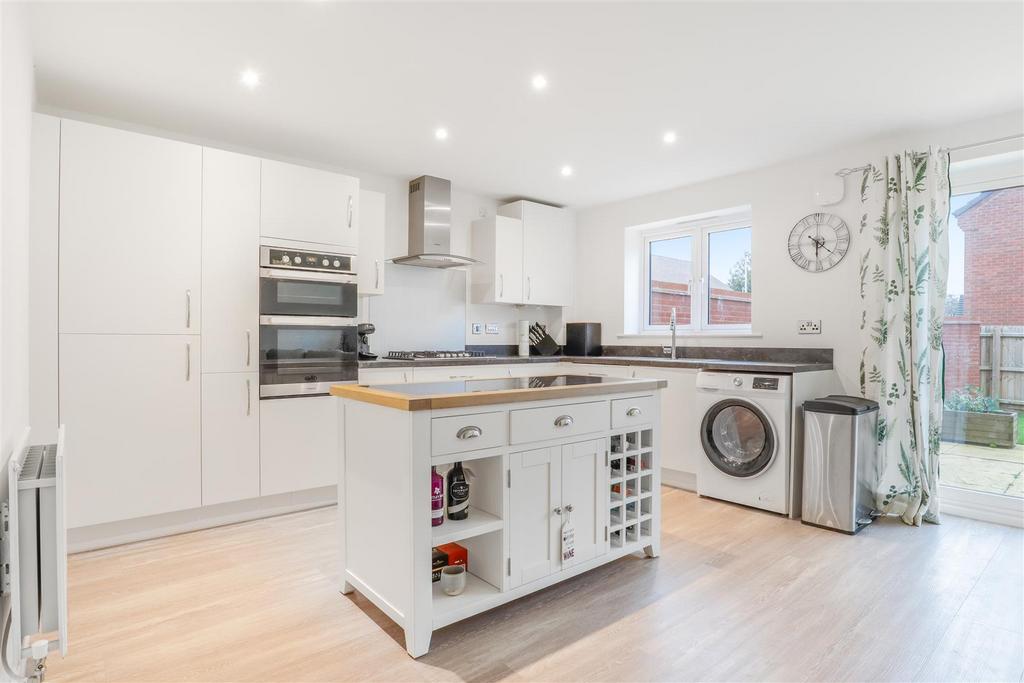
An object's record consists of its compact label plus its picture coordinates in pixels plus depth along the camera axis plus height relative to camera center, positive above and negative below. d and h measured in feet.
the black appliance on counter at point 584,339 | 16.97 +0.08
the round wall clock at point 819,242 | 12.10 +2.33
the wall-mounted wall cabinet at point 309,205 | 10.66 +2.78
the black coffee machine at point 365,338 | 13.04 +0.06
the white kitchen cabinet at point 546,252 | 16.42 +2.83
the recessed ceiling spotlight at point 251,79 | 8.63 +4.27
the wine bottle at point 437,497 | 6.18 -1.80
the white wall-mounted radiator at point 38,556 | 4.50 -1.84
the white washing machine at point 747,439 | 10.84 -2.04
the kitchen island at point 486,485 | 5.92 -1.82
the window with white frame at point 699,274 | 14.71 +1.98
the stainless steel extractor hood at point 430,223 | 14.07 +3.11
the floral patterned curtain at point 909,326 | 10.50 +0.35
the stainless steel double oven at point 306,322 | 10.55 +0.37
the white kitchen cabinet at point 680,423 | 12.46 -1.89
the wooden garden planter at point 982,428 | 10.73 -1.73
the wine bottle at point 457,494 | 6.57 -1.87
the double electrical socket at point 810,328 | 12.48 +0.35
